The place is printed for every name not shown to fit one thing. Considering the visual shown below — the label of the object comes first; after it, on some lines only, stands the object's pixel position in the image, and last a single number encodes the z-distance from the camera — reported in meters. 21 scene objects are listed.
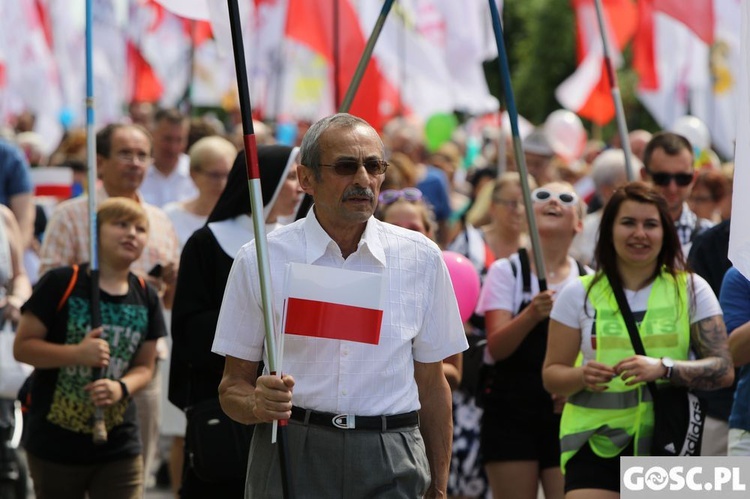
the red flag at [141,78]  43.56
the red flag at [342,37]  20.05
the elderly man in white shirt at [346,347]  8.77
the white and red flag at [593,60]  33.87
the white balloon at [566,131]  37.37
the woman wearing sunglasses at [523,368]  13.67
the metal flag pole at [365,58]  12.66
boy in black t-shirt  12.74
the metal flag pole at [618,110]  15.37
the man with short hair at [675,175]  15.41
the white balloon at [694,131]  28.67
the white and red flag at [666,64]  35.69
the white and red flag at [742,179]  8.70
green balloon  43.78
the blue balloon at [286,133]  44.59
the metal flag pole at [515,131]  12.26
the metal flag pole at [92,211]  12.72
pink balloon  14.59
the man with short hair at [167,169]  21.17
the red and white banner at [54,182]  23.53
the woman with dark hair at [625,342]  11.60
